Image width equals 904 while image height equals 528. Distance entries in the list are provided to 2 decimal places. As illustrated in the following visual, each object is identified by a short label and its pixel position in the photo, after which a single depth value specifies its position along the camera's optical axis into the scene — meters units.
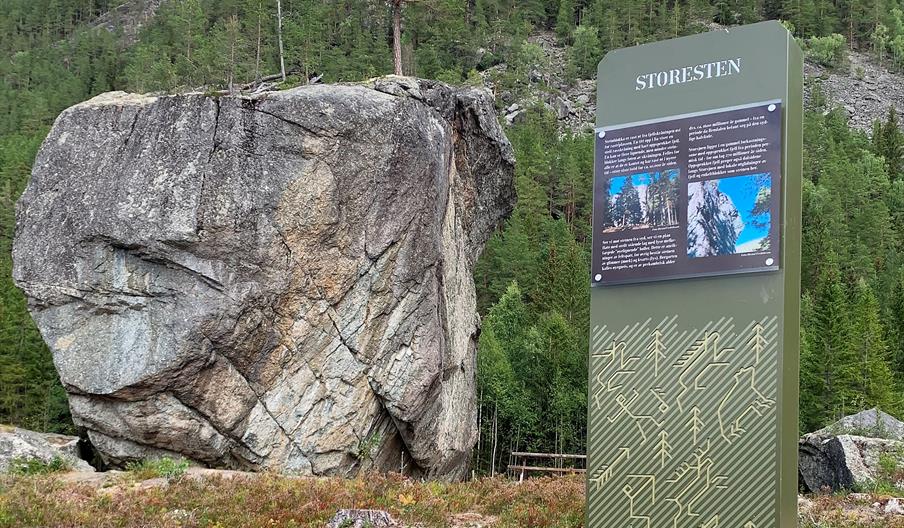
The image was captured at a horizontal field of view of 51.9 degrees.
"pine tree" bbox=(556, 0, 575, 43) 128.25
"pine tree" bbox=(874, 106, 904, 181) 96.75
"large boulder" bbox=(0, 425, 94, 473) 20.28
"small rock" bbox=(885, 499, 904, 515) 15.86
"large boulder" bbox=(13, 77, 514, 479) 21.16
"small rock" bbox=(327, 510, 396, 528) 13.27
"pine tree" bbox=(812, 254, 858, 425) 40.47
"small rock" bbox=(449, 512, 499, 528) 15.07
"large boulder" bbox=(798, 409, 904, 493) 20.20
